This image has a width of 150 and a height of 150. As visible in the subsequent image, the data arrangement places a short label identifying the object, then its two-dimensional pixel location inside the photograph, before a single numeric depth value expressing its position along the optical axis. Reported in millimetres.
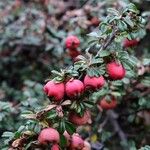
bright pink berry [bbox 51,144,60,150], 326
